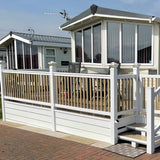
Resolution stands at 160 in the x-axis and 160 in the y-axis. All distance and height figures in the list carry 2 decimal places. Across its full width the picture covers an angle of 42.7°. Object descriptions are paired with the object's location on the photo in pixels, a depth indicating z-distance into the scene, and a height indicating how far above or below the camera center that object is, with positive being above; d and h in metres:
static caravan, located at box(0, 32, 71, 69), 13.95 +1.20
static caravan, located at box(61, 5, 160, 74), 7.19 +0.98
